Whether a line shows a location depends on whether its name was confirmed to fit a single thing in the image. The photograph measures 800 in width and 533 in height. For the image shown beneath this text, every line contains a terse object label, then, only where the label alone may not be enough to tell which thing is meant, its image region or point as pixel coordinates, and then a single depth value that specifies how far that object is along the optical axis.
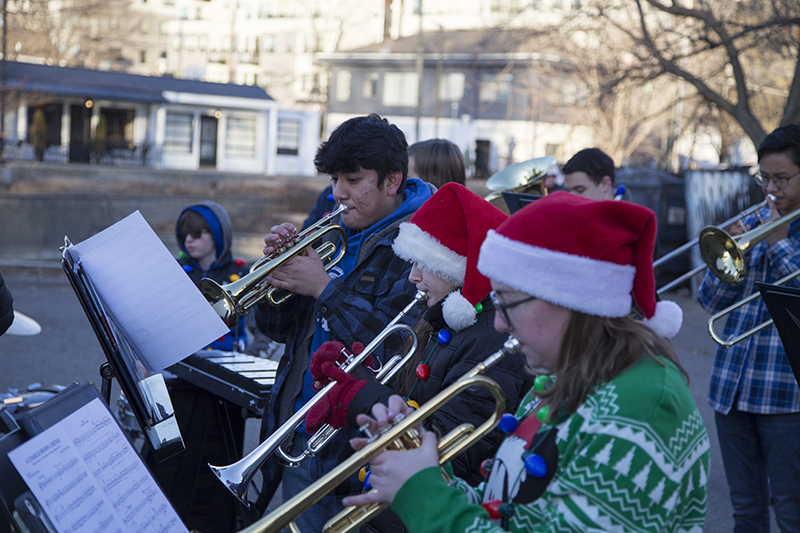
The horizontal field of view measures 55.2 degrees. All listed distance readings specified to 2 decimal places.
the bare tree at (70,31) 28.21
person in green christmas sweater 1.45
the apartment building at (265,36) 48.78
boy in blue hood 4.68
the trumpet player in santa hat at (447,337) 2.17
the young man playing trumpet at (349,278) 2.74
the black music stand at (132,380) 2.13
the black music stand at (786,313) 2.40
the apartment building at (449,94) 34.19
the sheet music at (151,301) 2.28
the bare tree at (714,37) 9.72
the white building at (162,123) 31.67
